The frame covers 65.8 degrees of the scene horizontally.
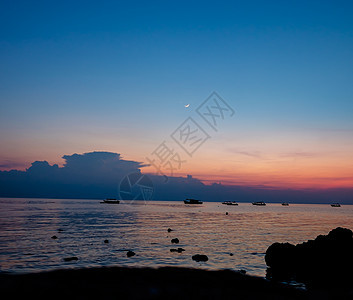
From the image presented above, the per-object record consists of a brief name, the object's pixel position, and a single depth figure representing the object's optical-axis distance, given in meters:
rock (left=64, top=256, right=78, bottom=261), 28.54
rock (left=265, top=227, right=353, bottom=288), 25.33
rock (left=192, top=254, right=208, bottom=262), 29.95
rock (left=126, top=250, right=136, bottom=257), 31.34
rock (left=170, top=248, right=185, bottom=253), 34.19
